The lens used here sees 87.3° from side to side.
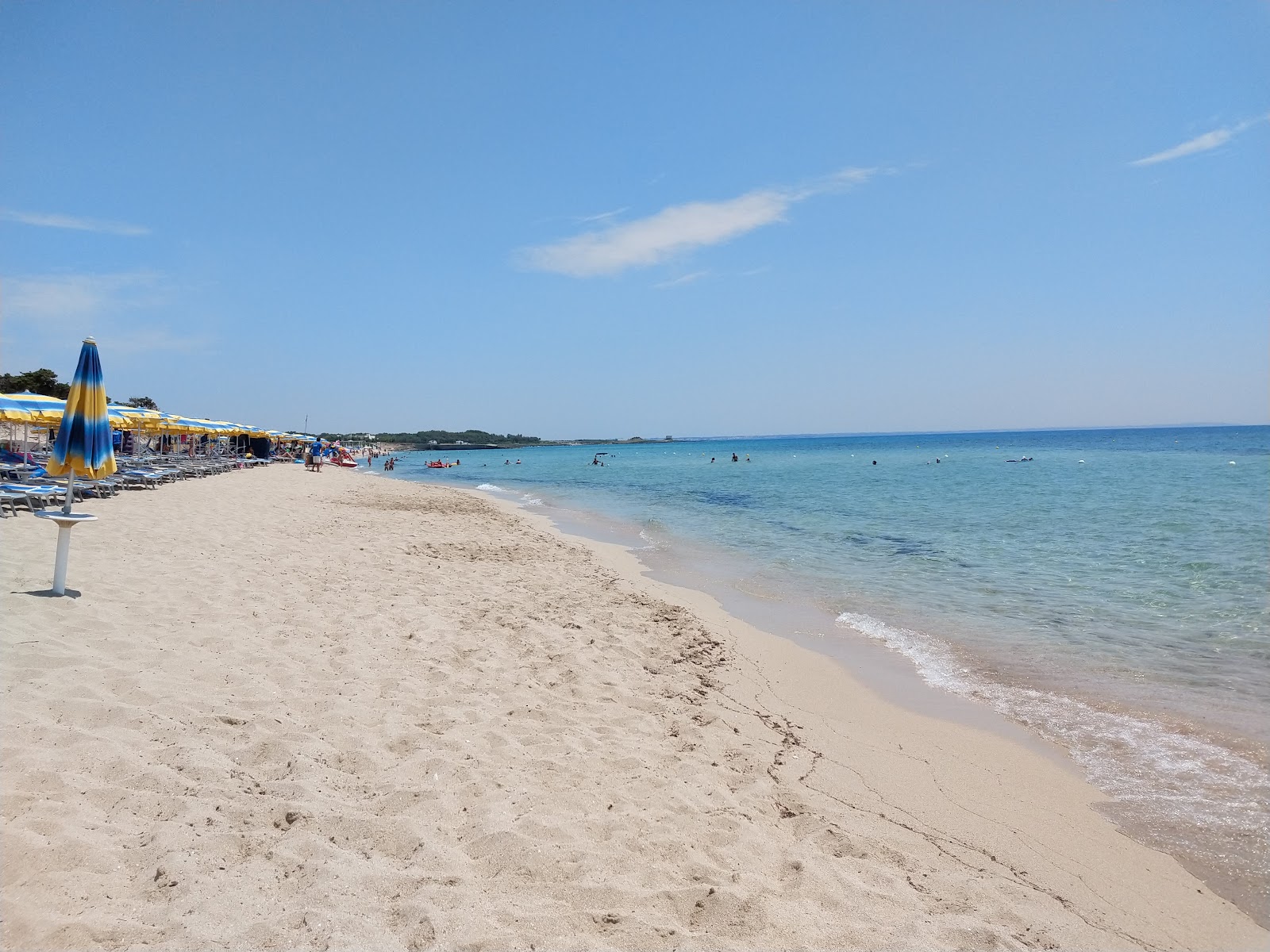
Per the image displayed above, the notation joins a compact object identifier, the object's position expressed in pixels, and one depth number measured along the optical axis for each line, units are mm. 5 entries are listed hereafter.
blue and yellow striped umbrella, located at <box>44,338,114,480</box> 6254
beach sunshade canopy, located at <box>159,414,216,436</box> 25781
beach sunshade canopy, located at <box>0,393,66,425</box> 14955
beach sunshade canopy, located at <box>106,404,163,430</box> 21375
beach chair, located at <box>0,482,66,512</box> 11461
